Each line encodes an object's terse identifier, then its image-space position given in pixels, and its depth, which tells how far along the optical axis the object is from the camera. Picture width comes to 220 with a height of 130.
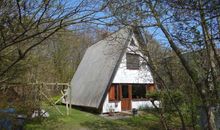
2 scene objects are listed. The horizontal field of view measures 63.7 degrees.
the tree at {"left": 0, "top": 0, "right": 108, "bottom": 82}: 2.45
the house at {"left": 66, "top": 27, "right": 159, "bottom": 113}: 11.79
